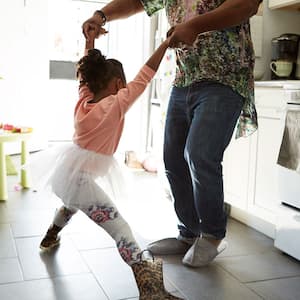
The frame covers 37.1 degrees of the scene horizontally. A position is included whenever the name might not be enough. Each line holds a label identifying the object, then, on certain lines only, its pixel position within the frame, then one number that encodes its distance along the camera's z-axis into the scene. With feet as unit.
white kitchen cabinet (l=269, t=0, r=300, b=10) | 8.20
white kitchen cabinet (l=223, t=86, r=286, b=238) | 7.27
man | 5.35
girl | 4.77
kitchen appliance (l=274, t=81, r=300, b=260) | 6.38
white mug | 8.66
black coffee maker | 8.62
